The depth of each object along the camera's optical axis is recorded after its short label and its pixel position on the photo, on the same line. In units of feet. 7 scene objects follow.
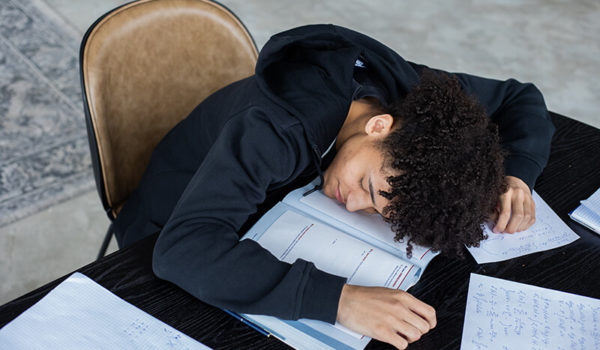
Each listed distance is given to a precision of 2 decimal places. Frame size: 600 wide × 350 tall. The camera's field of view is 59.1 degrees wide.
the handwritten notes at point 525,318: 2.59
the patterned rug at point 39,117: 6.61
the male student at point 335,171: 2.57
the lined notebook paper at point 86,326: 2.34
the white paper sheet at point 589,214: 3.35
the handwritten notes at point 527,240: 3.14
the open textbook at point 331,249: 2.52
